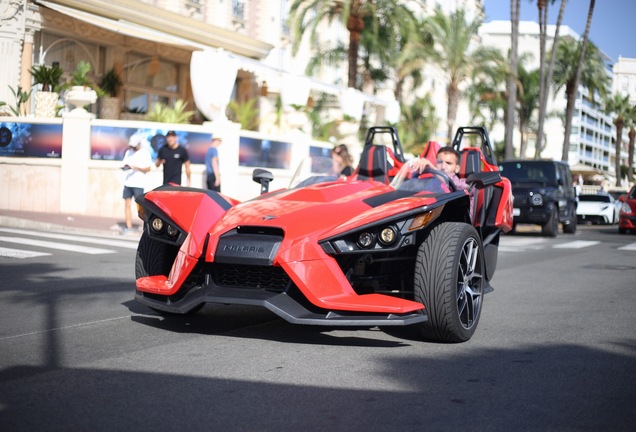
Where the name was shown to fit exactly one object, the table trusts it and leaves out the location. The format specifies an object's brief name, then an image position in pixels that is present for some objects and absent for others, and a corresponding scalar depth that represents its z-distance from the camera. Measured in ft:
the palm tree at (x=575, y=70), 184.14
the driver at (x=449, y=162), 26.23
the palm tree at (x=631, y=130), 333.01
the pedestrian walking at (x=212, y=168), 56.95
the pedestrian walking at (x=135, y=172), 52.03
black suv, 70.18
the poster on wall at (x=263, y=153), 71.51
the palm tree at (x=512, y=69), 112.88
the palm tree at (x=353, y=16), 106.42
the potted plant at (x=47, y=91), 68.64
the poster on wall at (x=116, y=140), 65.16
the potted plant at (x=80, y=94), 65.77
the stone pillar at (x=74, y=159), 64.64
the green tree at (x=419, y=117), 147.13
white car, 110.63
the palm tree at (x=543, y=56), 137.07
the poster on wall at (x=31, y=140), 64.80
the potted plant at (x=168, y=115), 70.38
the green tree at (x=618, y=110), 323.12
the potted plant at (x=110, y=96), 85.01
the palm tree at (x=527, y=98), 207.72
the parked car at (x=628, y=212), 78.37
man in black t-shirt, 53.62
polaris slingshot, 18.20
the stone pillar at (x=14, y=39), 76.79
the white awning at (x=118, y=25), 75.92
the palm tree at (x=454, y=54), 127.24
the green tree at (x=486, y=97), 173.37
